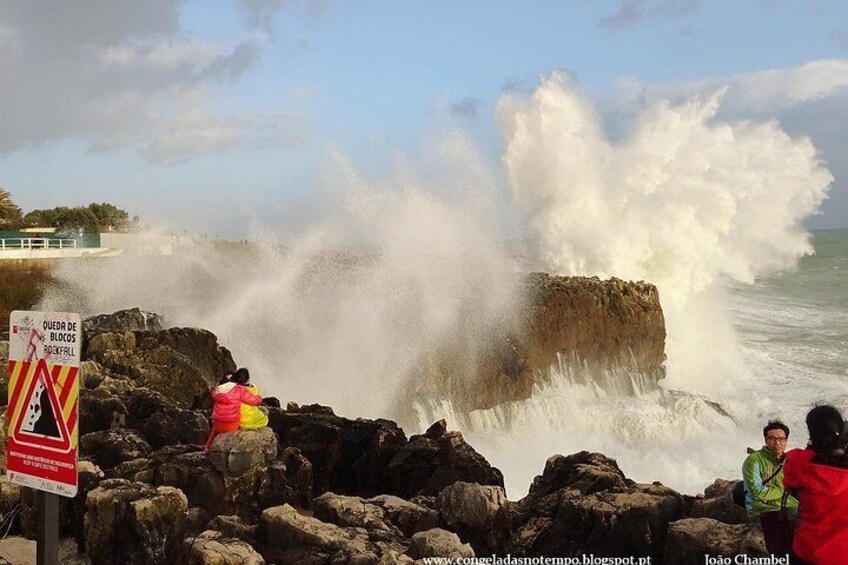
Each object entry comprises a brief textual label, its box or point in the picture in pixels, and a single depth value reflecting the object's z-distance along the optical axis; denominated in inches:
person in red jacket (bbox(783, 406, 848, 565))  126.6
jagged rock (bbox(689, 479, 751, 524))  205.8
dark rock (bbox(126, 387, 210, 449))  314.0
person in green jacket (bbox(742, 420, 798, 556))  163.2
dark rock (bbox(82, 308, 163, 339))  549.6
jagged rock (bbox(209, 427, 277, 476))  256.7
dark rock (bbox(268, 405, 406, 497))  315.3
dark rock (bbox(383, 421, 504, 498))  286.7
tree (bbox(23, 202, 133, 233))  1910.7
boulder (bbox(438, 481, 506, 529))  227.6
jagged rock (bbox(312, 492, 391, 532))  215.3
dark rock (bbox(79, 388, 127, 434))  337.1
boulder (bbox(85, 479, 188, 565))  212.2
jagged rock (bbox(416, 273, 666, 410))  559.8
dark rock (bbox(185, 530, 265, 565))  183.6
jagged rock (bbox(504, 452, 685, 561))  207.6
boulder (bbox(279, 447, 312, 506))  282.8
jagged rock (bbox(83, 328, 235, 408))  426.3
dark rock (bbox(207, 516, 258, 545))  204.1
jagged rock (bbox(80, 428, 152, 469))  283.9
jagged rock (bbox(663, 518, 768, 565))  175.6
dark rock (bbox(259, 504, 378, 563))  192.4
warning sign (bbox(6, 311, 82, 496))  132.7
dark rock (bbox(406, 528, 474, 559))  184.7
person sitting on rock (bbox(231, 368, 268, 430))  269.1
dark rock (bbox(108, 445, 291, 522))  249.6
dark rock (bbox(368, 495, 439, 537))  224.8
